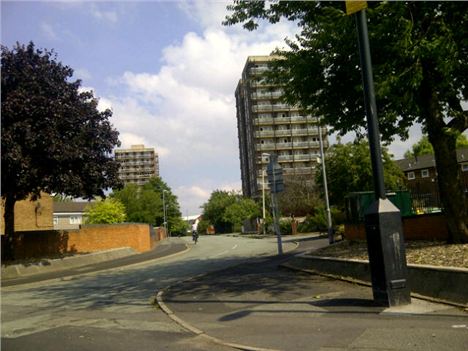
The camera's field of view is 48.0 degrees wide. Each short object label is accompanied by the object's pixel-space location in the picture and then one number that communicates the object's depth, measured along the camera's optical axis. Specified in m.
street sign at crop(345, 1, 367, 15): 8.76
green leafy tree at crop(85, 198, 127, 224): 52.02
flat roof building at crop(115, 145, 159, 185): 164.25
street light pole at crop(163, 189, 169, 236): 91.47
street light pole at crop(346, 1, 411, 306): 8.65
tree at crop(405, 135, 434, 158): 90.62
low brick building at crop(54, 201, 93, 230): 81.62
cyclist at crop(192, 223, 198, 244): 45.84
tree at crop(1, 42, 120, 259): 19.83
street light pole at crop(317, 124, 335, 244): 25.20
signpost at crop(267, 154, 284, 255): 22.75
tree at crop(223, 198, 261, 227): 91.66
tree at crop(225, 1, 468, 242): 10.55
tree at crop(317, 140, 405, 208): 37.34
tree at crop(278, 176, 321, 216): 61.53
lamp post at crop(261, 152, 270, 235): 56.24
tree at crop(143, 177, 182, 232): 100.94
